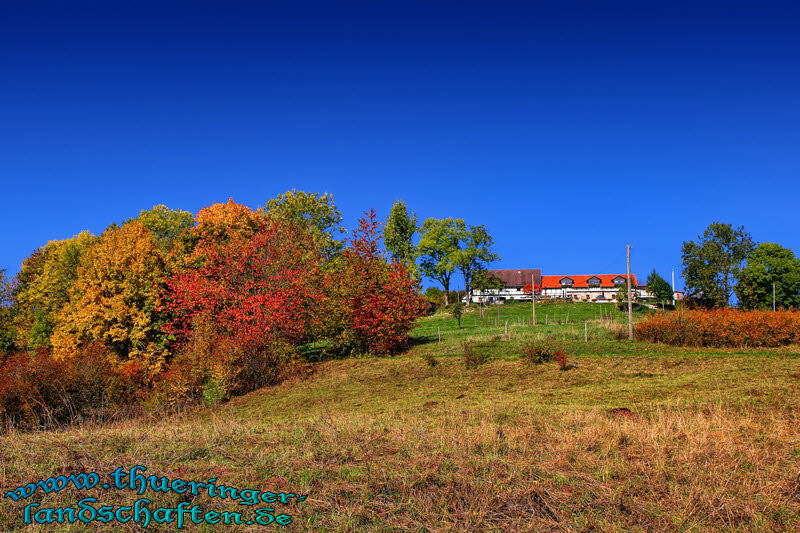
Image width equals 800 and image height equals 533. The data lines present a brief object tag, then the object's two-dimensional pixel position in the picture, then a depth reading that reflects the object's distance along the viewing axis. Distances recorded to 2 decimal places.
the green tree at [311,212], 49.47
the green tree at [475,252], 80.12
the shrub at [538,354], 25.23
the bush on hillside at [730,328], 27.80
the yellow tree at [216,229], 35.03
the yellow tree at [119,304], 30.19
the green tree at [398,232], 69.44
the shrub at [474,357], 26.05
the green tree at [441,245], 79.38
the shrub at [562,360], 23.81
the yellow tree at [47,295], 37.62
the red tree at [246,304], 26.27
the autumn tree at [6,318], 42.16
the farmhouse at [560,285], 119.81
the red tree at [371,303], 32.31
